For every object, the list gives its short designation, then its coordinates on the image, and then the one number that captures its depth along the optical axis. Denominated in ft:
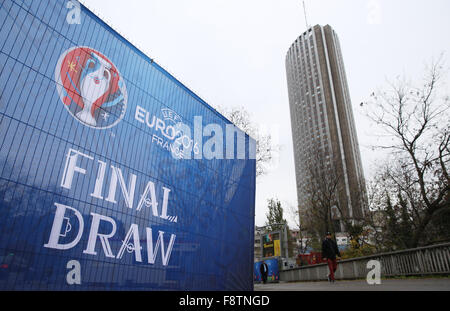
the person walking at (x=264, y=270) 68.69
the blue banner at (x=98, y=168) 21.12
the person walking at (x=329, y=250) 34.76
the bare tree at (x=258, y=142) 71.82
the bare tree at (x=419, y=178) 45.62
